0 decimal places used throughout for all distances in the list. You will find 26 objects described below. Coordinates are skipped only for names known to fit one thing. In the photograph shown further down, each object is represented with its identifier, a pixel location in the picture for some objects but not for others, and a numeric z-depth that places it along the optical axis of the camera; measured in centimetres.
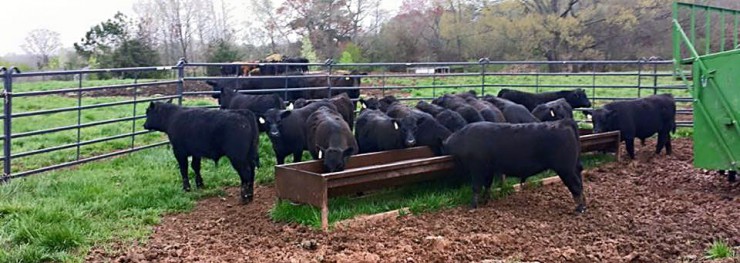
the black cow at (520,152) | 698
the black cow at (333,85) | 1516
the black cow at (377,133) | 898
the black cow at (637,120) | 1067
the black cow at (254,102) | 1166
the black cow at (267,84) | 1440
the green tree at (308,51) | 4016
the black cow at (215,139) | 785
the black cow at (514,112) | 1048
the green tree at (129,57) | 3256
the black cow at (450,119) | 924
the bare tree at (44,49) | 4766
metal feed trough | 630
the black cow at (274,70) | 1975
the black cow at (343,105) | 1116
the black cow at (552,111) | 1097
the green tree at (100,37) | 3597
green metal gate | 766
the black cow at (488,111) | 997
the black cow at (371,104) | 1138
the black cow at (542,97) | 1336
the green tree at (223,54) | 3595
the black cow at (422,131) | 879
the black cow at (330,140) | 761
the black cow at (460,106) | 994
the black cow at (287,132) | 942
